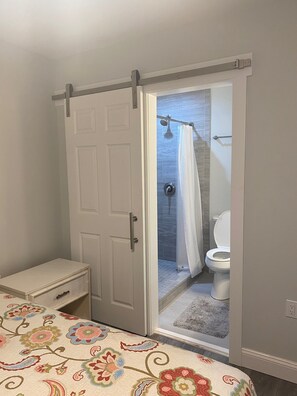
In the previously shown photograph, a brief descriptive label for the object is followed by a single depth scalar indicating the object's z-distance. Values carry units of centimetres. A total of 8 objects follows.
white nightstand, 211
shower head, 358
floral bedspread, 104
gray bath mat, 262
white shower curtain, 354
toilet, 306
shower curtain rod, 355
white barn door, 239
